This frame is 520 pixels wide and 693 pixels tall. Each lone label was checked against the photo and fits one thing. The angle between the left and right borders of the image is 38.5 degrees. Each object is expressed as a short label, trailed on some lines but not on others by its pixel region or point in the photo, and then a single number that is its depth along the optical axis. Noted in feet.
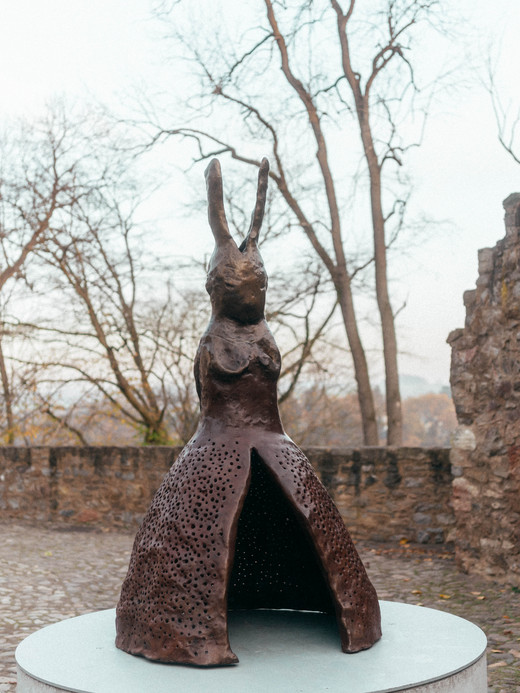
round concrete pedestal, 9.41
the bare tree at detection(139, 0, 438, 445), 38.32
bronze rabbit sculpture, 10.30
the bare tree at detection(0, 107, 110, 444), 41.81
